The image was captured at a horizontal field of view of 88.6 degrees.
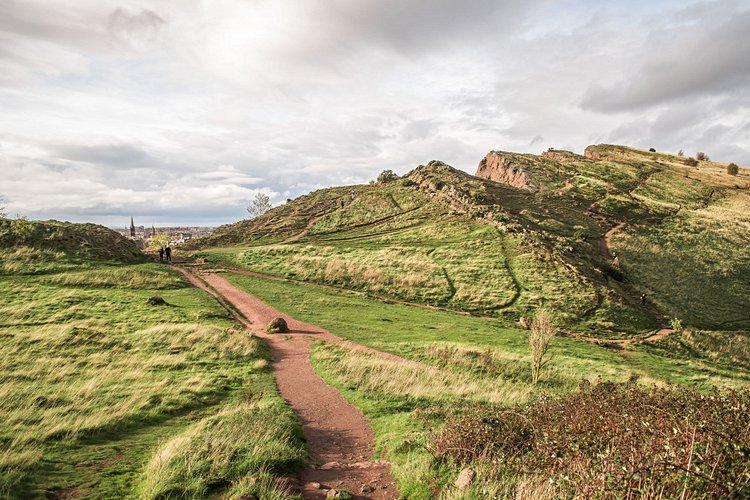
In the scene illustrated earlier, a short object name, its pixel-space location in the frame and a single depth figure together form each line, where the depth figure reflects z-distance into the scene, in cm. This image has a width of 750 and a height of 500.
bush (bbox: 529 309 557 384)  2120
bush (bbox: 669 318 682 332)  3651
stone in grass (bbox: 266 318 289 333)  2788
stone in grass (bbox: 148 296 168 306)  3127
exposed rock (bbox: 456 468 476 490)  773
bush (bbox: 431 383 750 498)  541
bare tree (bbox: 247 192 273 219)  12256
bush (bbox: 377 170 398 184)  9778
